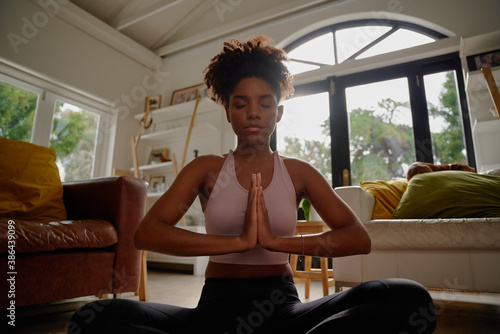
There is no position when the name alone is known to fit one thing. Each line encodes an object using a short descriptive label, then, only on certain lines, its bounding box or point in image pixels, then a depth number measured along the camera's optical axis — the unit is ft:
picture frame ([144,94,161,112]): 16.24
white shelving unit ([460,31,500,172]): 9.25
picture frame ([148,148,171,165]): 15.60
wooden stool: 6.81
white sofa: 5.13
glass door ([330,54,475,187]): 10.66
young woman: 1.82
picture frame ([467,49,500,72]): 9.67
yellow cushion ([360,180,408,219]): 6.88
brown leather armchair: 4.26
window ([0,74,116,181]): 11.87
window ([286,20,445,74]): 11.82
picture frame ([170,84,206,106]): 15.21
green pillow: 5.70
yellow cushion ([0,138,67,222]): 5.47
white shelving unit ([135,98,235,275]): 13.94
